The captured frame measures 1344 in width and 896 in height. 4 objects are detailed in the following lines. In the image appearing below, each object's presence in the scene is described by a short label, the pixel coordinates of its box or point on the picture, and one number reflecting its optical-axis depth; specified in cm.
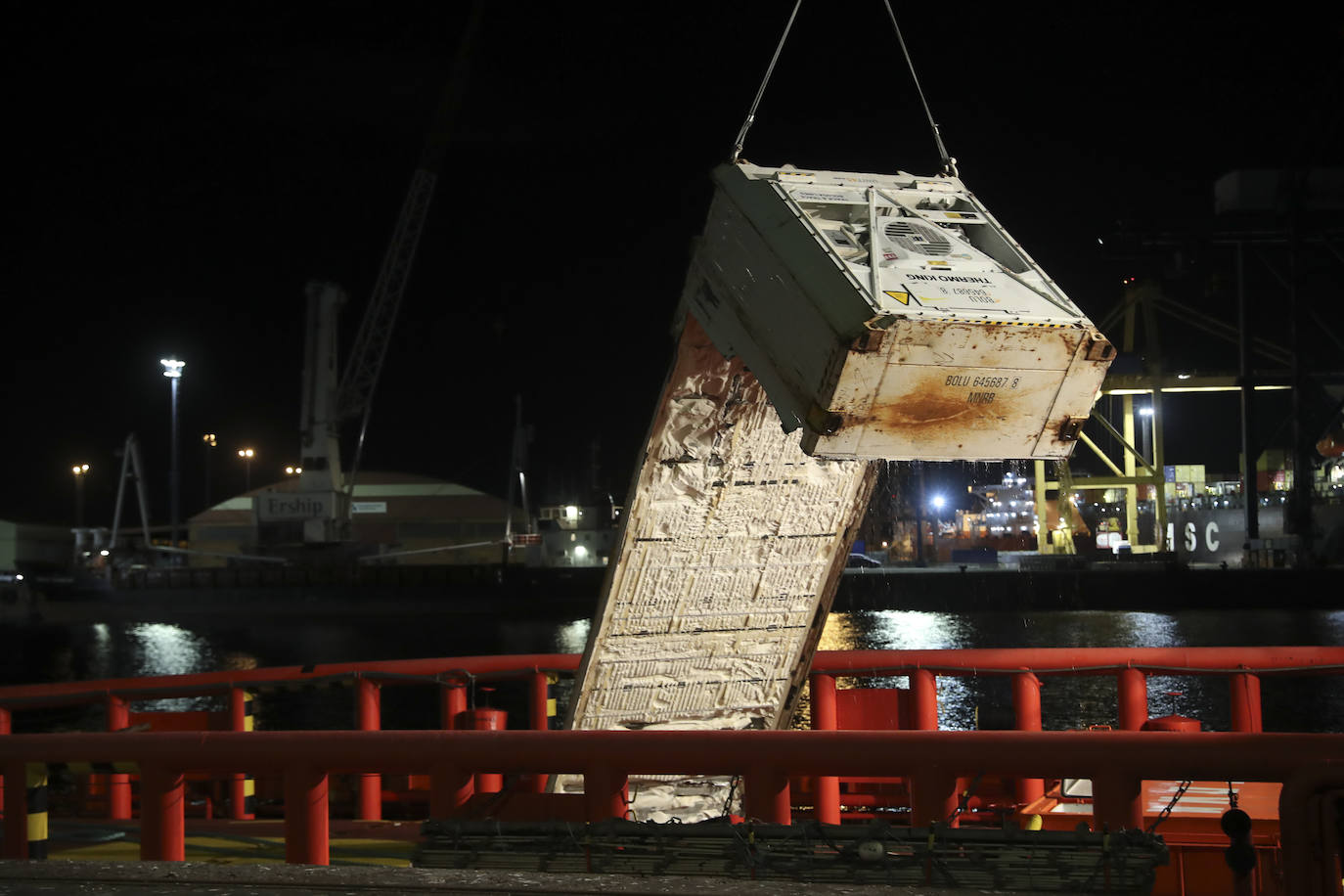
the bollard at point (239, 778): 1086
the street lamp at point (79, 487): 9654
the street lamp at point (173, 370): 6825
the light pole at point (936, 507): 8069
